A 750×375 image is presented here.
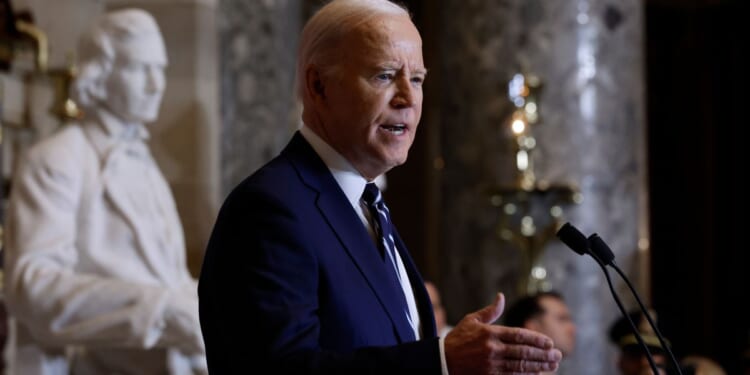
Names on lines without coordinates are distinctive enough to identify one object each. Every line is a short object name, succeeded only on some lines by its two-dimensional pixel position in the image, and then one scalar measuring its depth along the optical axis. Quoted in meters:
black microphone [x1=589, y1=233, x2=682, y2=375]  6.12
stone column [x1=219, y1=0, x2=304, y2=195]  14.77
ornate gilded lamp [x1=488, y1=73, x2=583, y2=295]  14.49
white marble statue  10.25
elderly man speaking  5.21
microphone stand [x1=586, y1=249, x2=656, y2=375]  5.64
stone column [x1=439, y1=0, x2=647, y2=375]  14.79
